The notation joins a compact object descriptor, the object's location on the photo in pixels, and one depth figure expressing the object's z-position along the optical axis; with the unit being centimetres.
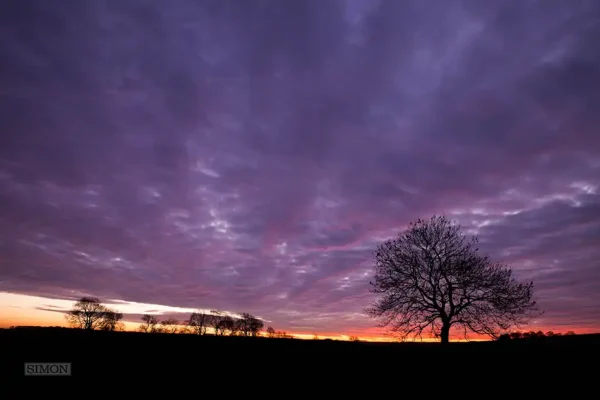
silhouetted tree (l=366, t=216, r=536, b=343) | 3109
